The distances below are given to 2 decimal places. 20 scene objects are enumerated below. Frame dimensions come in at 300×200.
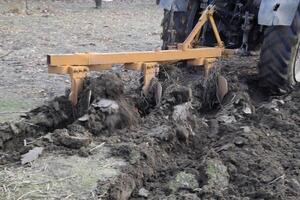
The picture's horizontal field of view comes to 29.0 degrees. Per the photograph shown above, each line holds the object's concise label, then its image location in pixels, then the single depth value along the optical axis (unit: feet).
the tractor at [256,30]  21.16
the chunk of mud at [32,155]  14.41
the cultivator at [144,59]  17.87
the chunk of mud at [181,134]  16.61
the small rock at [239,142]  16.38
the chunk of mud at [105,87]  18.02
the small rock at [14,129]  16.53
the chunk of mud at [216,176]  13.74
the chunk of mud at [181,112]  18.12
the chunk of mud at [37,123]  16.23
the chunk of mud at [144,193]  13.56
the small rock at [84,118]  16.71
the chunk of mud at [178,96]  19.27
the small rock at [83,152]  14.94
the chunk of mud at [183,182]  13.83
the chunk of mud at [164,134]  16.28
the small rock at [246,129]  17.23
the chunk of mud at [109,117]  16.80
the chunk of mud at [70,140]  15.40
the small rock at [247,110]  19.84
